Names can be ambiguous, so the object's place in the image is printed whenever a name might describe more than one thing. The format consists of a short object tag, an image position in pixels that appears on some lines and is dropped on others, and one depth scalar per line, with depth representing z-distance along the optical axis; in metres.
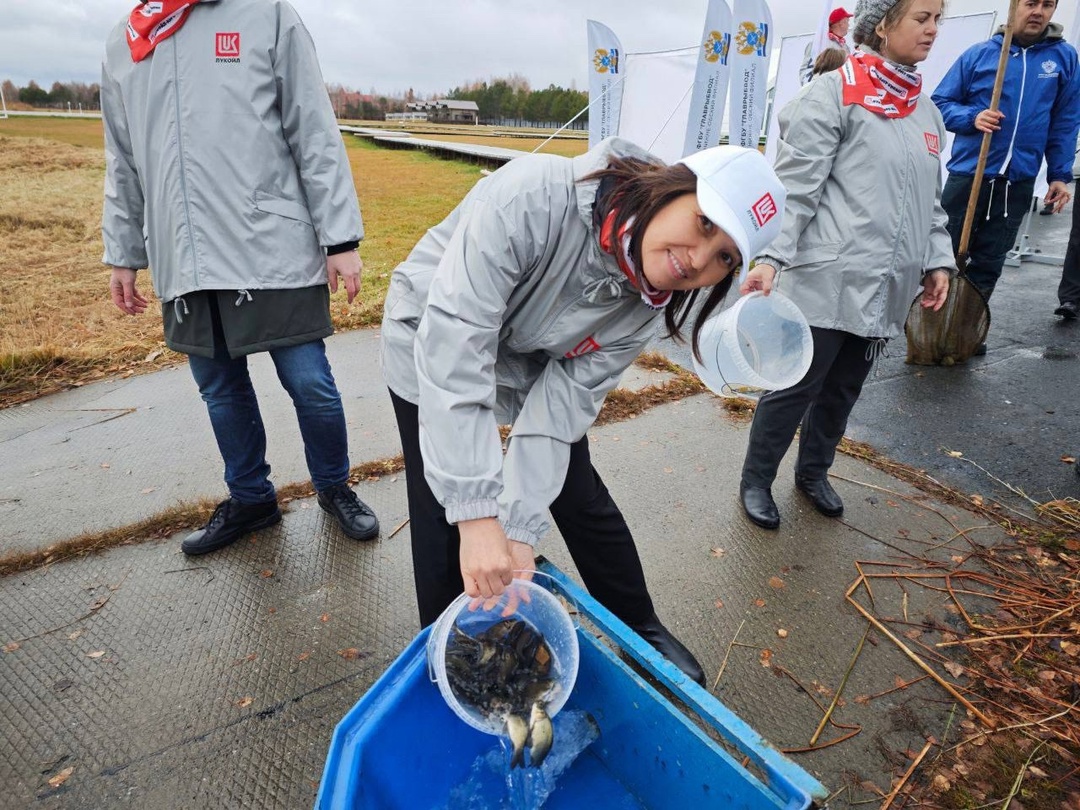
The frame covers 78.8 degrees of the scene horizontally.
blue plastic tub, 1.14
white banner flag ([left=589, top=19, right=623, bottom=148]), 9.88
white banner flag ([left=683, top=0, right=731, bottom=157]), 7.66
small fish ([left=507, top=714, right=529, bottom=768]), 1.27
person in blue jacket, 3.81
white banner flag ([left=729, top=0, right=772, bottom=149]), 7.77
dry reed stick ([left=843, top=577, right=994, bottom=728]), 1.76
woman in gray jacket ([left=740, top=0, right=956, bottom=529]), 2.21
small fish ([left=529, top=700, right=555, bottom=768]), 1.27
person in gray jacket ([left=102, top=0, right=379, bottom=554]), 1.99
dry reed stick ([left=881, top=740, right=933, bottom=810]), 1.54
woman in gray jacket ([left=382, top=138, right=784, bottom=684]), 1.24
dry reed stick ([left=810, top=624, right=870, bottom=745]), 1.73
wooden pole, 3.40
